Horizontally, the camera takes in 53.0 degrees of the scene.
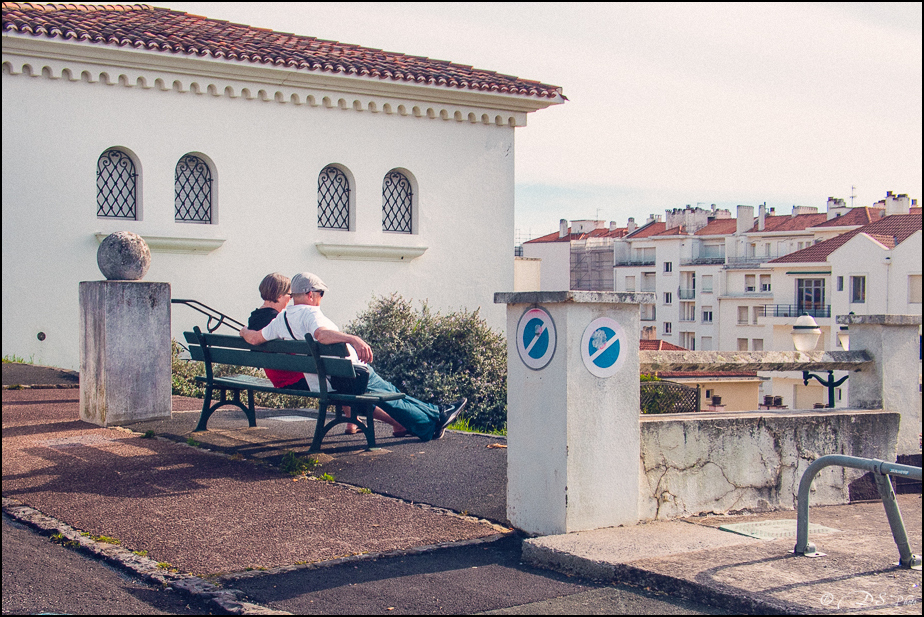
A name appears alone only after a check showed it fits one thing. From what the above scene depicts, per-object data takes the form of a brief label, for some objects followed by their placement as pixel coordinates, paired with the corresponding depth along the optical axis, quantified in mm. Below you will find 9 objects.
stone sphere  9047
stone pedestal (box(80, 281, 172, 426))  8898
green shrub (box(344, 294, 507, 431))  12414
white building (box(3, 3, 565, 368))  16094
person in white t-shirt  7617
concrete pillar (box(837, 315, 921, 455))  7156
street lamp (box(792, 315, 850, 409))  8922
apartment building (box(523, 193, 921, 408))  64188
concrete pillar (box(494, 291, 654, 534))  5328
